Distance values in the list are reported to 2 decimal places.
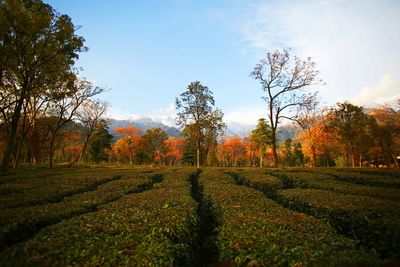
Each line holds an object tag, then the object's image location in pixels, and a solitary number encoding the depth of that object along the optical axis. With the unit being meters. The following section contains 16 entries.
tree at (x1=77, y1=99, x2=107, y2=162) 44.31
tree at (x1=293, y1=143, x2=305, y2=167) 82.31
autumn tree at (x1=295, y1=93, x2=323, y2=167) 53.25
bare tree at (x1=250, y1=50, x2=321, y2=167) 33.00
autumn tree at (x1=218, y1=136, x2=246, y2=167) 96.69
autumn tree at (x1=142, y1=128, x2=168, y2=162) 83.75
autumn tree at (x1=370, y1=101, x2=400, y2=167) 44.66
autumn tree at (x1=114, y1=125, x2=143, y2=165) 76.59
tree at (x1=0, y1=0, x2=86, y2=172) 22.66
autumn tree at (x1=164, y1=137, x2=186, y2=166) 95.57
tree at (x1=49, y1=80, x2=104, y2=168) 36.10
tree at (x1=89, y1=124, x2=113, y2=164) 67.25
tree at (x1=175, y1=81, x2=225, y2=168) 49.09
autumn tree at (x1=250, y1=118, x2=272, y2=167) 71.81
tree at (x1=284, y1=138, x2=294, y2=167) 85.88
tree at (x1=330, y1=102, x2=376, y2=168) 43.97
